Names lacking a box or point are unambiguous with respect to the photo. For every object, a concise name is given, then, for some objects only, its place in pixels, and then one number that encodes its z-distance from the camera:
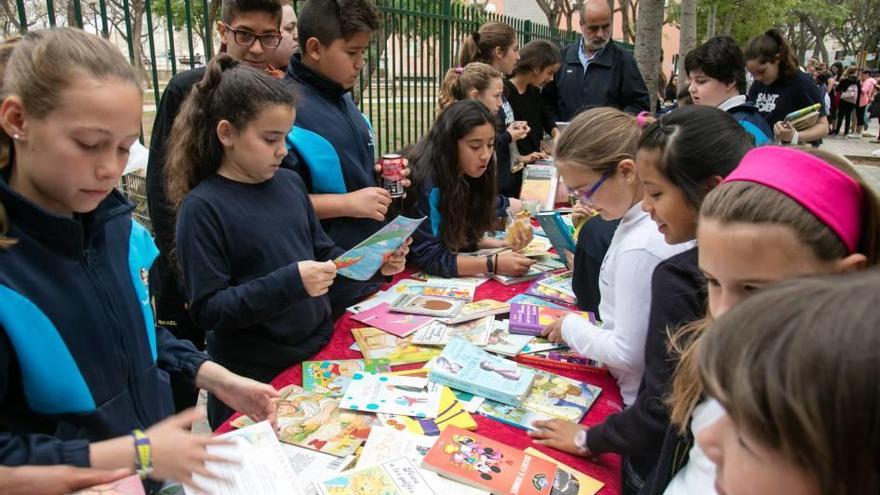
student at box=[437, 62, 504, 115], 4.31
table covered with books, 1.53
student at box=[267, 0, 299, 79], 3.01
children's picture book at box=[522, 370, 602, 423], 1.74
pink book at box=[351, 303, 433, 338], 2.24
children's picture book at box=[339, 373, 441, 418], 1.71
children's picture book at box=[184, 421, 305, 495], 1.36
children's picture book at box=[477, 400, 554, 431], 1.67
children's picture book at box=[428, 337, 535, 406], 1.78
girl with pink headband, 1.11
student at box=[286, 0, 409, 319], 2.52
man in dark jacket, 5.51
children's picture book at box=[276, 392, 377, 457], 1.57
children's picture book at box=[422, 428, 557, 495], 1.41
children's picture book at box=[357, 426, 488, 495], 1.43
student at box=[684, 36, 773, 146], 3.86
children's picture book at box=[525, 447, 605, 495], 1.43
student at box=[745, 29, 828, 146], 4.87
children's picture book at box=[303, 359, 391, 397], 1.85
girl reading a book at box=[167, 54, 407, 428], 1.86
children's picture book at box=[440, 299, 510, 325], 2.31
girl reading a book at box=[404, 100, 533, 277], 3.07
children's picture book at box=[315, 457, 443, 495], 1.38
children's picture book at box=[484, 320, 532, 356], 2.05
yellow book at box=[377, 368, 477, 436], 1.64
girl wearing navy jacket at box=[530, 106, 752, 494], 1.42
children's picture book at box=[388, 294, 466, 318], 2.37
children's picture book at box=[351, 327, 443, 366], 2.03
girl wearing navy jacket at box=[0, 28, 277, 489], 1.19
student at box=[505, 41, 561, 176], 5.30
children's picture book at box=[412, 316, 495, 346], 2.13
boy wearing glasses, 2.43
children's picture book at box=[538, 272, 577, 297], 2.63
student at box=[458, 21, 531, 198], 5.05
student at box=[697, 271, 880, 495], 0.56
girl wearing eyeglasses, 1.66
